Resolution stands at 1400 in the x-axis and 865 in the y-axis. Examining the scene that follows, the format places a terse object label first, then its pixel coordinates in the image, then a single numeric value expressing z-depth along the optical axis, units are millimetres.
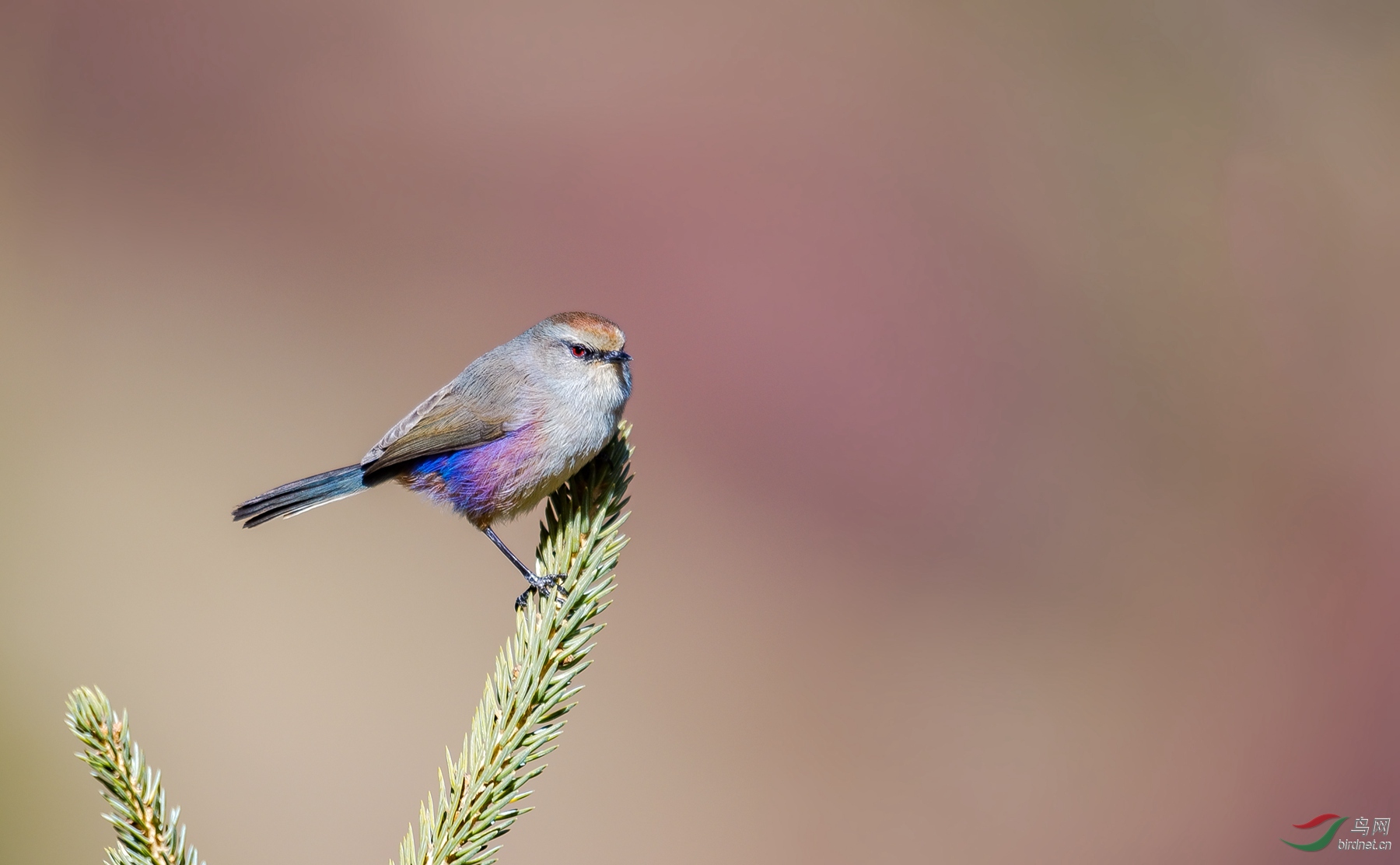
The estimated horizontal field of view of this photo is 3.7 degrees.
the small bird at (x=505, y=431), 4999
